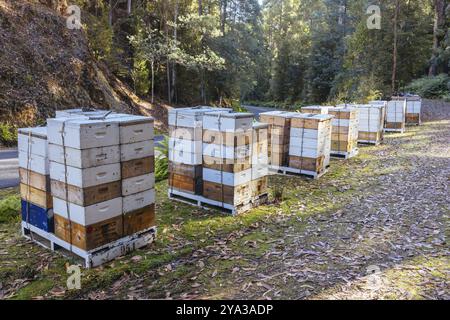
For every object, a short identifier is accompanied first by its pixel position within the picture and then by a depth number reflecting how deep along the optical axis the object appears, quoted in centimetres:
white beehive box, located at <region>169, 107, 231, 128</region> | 822
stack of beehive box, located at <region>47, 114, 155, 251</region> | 563
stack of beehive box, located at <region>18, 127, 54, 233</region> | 631
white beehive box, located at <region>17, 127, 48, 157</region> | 625
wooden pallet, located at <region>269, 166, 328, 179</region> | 1125
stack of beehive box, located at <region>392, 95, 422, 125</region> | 2348
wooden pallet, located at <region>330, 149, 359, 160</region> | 1430
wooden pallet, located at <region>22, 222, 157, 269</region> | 580
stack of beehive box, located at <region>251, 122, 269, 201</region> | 848
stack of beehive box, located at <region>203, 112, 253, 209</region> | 783
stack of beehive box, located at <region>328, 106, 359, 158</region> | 1380
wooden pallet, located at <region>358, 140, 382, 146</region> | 1721
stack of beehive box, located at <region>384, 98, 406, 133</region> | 2084
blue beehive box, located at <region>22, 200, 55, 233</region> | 642
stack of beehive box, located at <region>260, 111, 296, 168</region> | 1118
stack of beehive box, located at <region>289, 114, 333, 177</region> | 1079
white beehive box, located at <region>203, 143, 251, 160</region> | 783
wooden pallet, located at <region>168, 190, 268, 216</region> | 819
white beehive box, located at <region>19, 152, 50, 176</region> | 629
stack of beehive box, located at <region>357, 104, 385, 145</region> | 1681
